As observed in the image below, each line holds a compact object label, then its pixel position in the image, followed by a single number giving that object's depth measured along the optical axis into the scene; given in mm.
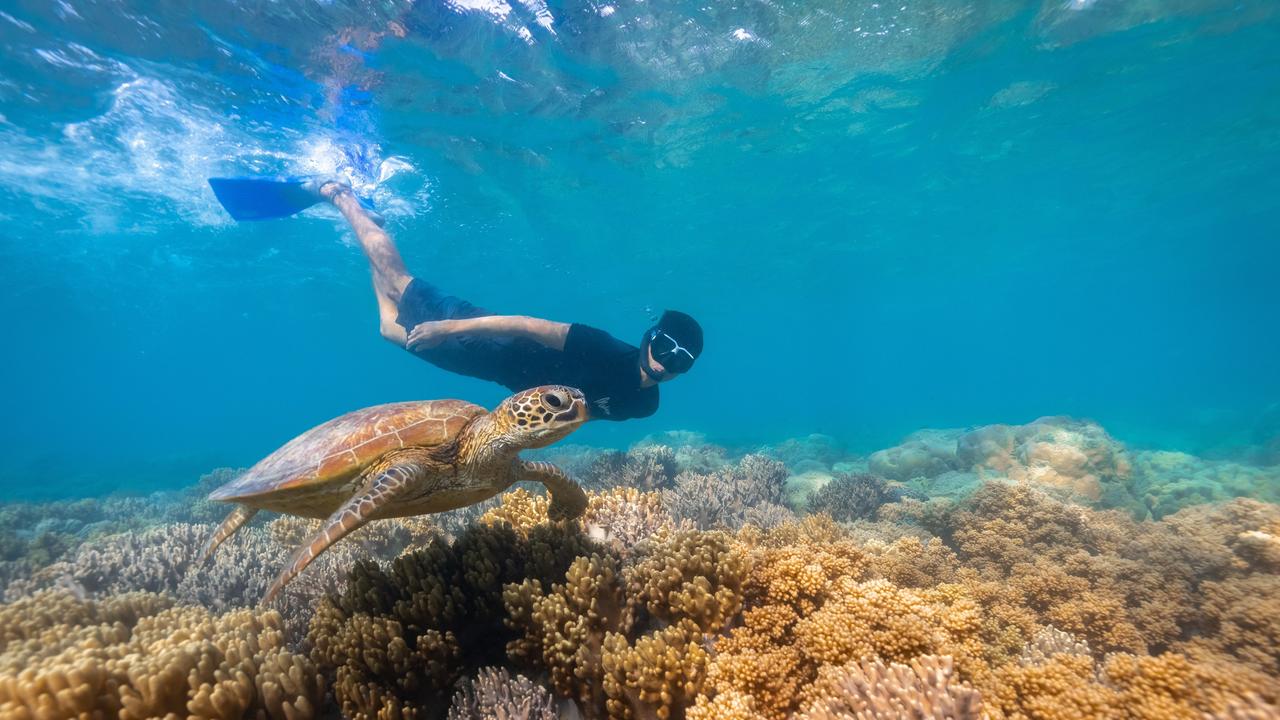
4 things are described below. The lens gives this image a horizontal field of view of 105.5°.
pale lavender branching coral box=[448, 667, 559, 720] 2361
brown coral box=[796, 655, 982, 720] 1954
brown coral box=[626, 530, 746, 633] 2779
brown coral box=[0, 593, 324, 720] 2082
